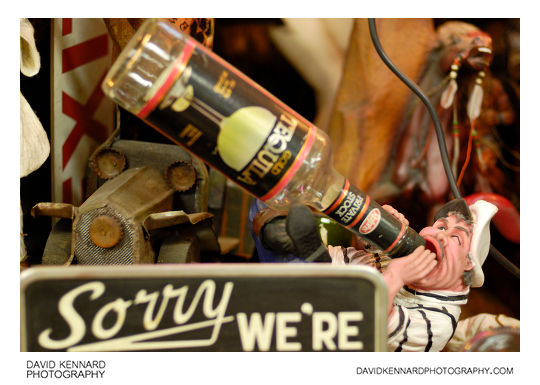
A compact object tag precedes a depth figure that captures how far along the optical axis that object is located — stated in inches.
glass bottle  27.4
